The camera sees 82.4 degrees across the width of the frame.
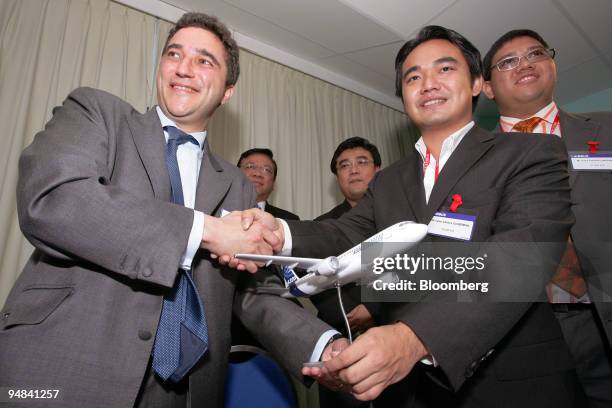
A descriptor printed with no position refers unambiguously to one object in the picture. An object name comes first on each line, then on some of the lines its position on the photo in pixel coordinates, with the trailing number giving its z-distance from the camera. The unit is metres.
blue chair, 1.42
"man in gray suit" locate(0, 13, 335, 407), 0.93
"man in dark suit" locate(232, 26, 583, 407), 0.93
